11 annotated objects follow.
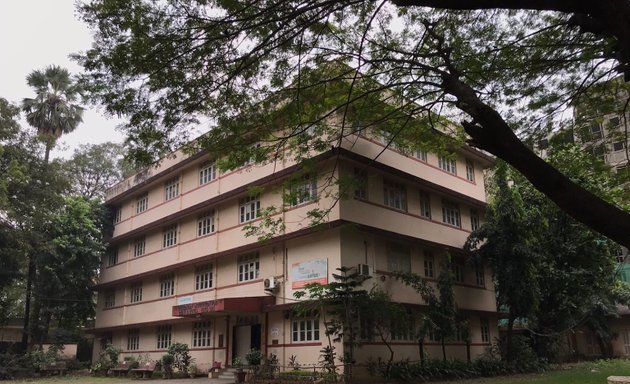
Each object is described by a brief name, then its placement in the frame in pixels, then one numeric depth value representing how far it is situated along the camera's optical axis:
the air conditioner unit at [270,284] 19.33
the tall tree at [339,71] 5.59
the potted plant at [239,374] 17.97
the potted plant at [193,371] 22.03
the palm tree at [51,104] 31.97
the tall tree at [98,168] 37.34
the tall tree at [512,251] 20.20
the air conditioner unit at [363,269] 17.80
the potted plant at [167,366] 22.11
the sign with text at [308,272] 17.88
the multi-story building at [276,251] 18.52
